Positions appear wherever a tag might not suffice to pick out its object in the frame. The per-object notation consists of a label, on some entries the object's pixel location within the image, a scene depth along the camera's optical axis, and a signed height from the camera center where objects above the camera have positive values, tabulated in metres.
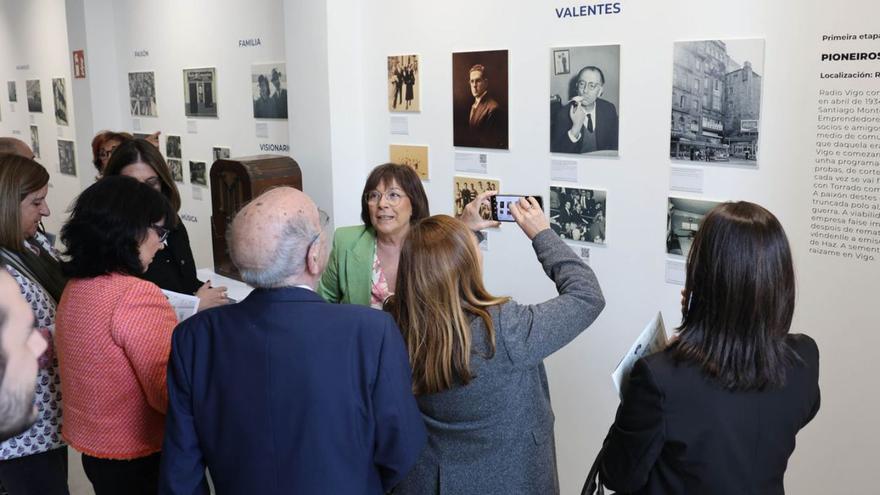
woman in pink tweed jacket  2.37 -0.63
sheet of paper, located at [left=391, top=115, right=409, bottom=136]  4.82 -0.05
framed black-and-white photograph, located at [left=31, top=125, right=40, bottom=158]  9.73 -0.22
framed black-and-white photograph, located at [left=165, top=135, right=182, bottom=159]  7.21 -0.24
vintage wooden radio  4.88 -0.40
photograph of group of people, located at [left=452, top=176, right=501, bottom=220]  4.38 -0.40
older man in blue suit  1.93 -0.64
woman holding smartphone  2.08 -0.63
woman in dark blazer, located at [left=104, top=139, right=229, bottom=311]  3.72 -0.42
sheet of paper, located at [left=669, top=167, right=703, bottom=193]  3.42 -0.29
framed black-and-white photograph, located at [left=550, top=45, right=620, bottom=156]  3.70 +0.06
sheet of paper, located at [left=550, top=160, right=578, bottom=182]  3.93 -0.28
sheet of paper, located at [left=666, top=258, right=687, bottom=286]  3.53 -0.71
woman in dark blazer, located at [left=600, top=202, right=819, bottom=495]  1.84 -0.62
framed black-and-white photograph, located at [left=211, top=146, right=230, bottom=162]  6.59 -0.27
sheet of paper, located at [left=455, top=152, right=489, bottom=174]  4.39 -0.26
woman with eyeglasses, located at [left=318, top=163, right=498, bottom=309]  3.32 -0.52
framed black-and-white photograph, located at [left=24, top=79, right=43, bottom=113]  9.42 +0.32
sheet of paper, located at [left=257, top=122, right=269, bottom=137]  6.04 -0.08
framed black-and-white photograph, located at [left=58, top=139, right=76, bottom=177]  8.85 -0.40
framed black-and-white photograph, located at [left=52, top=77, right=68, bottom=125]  8.77 +0.25
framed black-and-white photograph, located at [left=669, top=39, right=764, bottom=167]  3.19 +0.04
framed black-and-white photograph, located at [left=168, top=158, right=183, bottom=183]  7.23 -0.44
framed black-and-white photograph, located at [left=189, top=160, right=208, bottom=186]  6.91 -0.47
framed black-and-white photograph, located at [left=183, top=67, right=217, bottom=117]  6.64 +0.23
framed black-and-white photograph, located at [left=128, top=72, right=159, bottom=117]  7.41 +0.26
